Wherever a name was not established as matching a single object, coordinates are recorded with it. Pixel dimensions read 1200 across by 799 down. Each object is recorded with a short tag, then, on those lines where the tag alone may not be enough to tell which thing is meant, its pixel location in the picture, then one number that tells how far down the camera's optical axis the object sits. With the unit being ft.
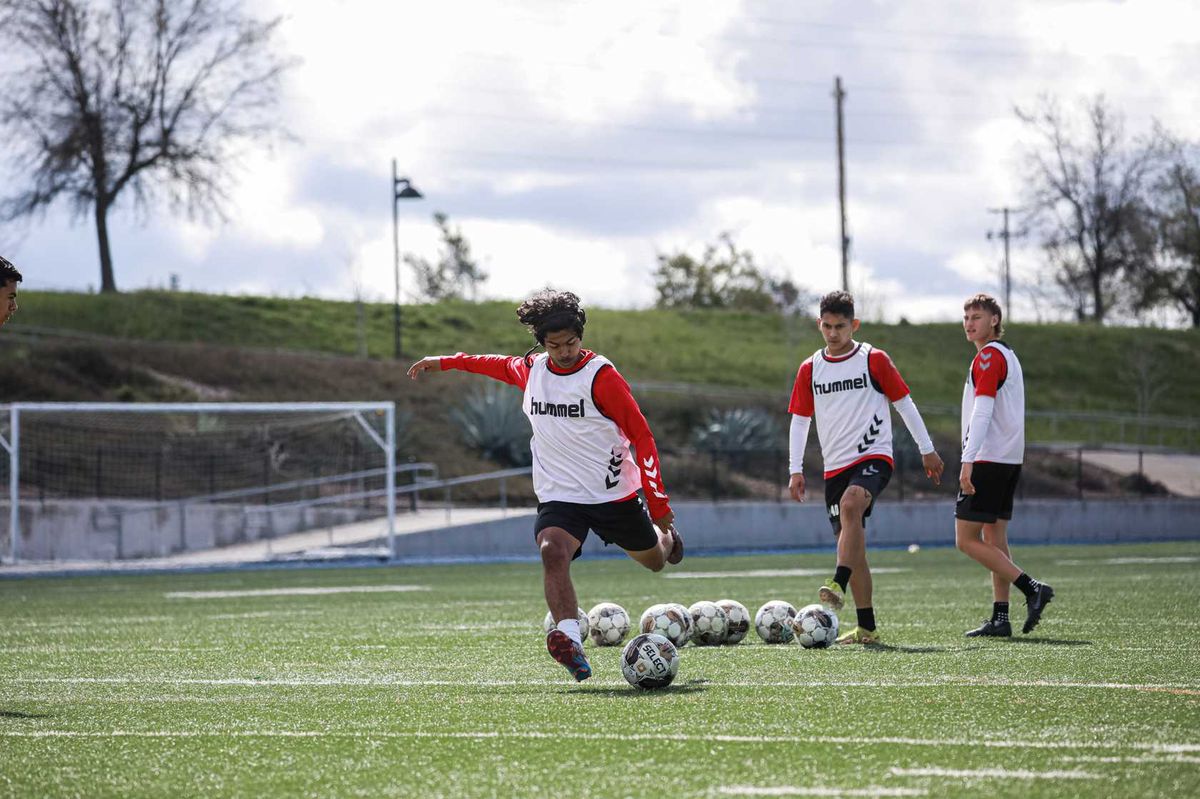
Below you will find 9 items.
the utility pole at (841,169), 302.86
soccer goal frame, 144.87
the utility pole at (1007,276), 455.63
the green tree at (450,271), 442.50
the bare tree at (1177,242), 394.11
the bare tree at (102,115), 290.35
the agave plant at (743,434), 221.87
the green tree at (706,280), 453.58
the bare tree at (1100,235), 418.51
